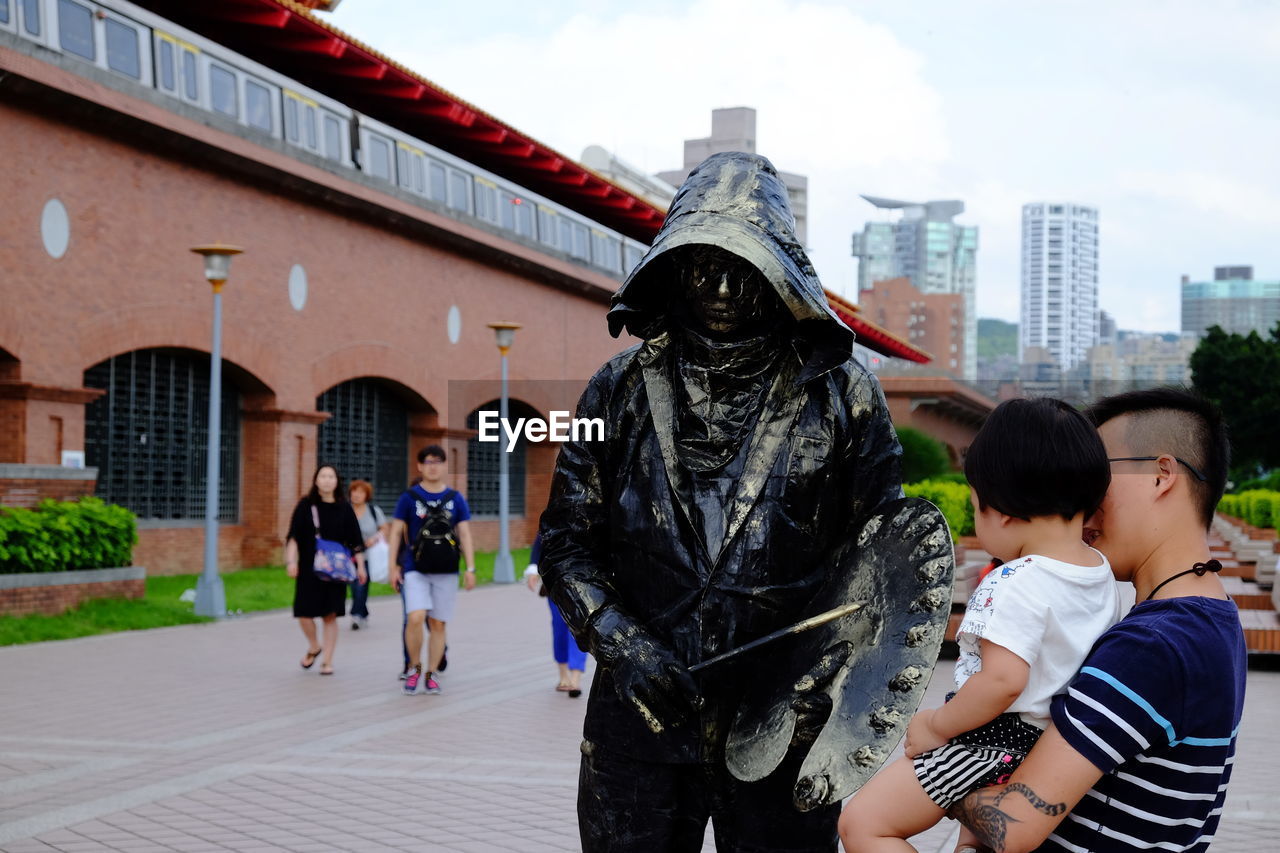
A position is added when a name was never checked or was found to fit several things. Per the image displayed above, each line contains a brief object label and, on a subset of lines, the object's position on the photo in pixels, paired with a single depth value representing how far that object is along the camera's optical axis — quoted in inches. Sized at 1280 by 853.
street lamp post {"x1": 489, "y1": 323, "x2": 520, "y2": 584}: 885.8
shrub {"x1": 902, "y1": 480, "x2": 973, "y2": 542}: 629.9
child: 79.4
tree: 2129.7
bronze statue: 95.0
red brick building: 686.5
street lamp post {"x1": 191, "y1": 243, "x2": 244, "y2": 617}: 612.7
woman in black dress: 422.9
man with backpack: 380.5
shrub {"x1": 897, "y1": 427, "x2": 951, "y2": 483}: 1193.5
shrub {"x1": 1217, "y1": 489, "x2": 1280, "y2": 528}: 896.3
